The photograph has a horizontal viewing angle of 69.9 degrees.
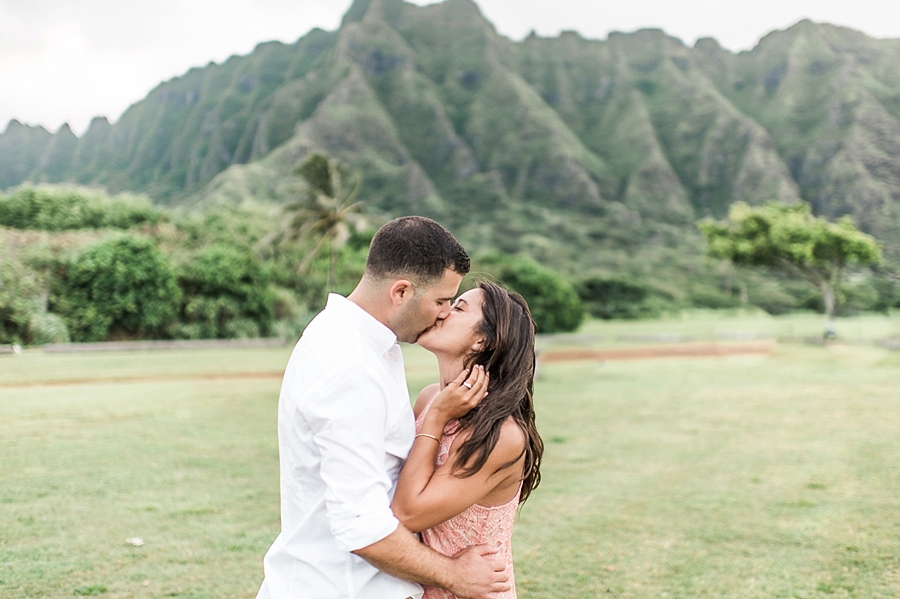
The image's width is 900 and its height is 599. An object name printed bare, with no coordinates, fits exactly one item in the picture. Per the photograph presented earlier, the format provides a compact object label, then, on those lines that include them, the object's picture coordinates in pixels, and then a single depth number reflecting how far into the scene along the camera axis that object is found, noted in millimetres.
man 1716
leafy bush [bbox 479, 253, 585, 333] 43094
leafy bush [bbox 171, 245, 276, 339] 30766
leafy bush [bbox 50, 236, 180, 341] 27438
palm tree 32094
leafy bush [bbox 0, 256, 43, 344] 25016
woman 1953
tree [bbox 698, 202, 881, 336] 30953
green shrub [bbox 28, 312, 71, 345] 25453
